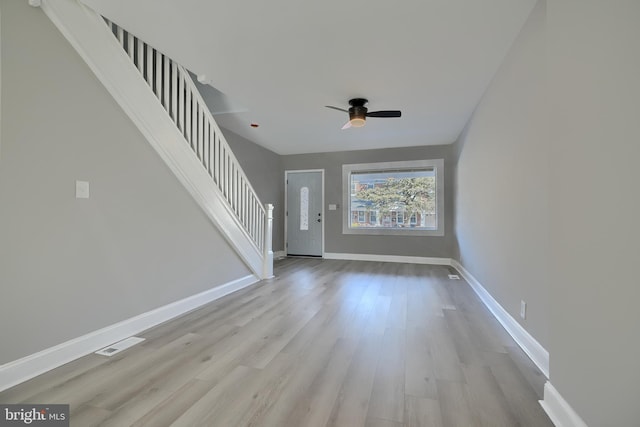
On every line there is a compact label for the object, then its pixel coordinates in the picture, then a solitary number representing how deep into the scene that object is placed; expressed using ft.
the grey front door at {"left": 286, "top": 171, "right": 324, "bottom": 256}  21.94
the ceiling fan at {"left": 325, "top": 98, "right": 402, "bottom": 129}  11.63
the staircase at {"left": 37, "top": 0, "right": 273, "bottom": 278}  6.68
